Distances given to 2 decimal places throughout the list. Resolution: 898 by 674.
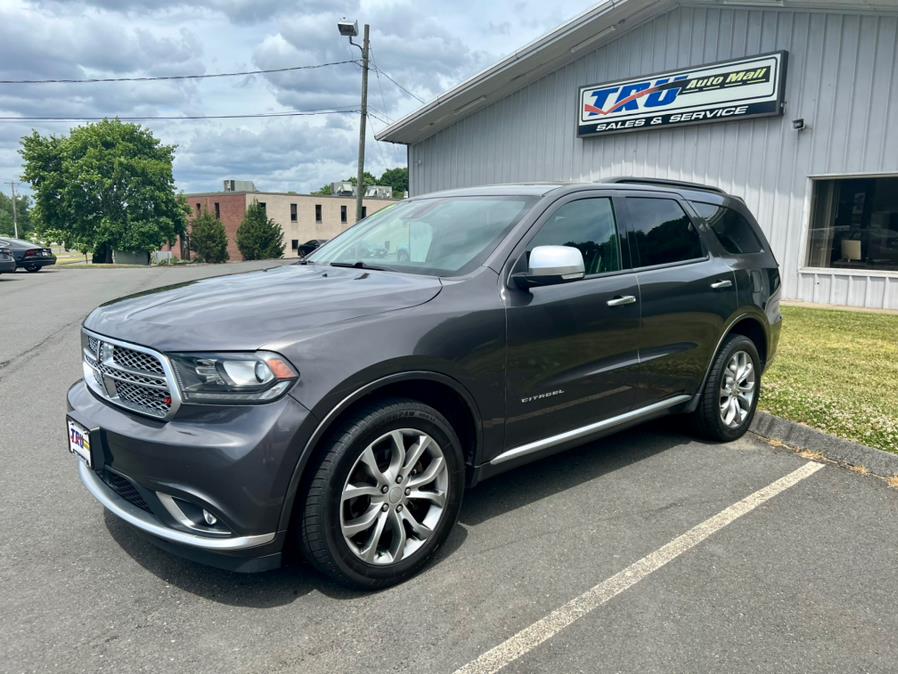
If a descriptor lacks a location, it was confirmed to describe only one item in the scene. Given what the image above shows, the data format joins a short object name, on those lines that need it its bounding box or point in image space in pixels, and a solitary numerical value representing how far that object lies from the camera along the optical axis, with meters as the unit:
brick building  68.31
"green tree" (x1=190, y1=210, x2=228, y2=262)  61.34
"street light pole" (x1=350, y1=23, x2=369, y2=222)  23.94
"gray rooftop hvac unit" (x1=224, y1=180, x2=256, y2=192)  71.19
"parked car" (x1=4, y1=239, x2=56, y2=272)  25.17
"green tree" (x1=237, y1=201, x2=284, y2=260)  60.03
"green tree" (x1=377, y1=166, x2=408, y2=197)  124.08
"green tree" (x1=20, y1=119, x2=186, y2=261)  49.62
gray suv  2.54
